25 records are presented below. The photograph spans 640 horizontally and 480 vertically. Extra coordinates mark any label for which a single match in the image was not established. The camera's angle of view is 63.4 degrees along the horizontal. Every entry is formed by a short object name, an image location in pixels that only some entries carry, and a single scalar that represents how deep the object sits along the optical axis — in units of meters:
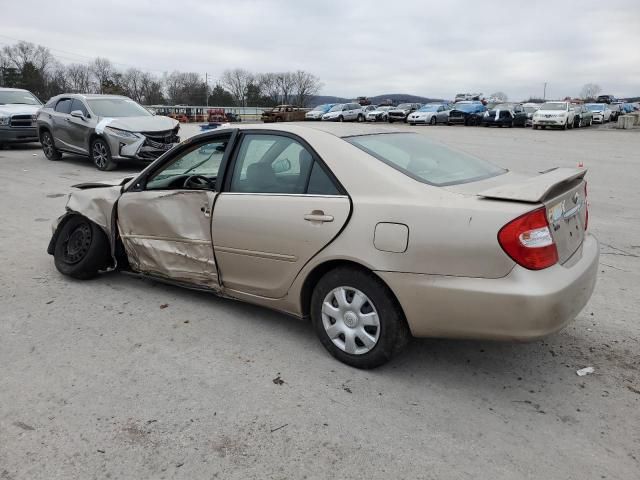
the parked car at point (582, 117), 32.75
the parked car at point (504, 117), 33.34
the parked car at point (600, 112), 40.38
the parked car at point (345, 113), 41.28
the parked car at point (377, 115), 41.84
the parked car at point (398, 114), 40.19
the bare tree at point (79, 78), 77.00
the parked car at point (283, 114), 42.03
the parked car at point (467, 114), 35.09
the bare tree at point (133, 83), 79.94
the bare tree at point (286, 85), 94.38
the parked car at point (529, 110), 35.96
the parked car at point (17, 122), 14.86
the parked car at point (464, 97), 60.48
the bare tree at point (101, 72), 79.07
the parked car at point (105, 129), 11.15
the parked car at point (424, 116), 36.00
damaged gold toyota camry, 2.66
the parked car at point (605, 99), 72.81
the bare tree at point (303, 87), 96.38
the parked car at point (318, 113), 42.91
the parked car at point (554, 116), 30.08
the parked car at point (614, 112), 46.96
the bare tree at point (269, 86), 91.44
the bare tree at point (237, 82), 91.31
